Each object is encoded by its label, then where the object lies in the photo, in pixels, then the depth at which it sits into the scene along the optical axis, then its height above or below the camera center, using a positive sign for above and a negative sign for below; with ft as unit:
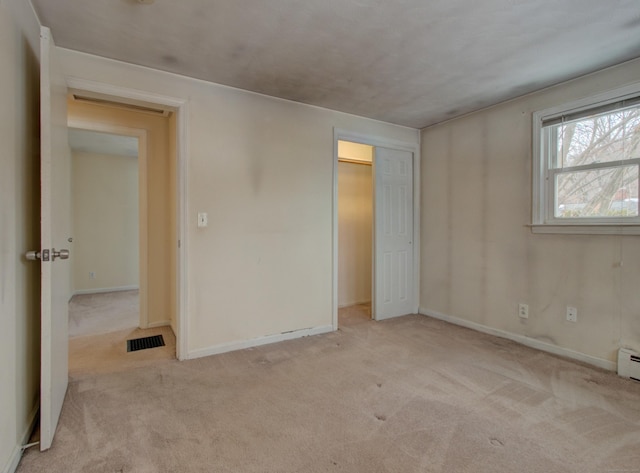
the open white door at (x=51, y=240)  4.86 -0.10
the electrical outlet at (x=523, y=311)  9.70 -2.37
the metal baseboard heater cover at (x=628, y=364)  7.44 -3.09
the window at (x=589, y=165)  7.76 +1.84
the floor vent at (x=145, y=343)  9.40 -3.34
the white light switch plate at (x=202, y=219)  8.64 +0.40
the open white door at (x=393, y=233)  12.19 +0.04
